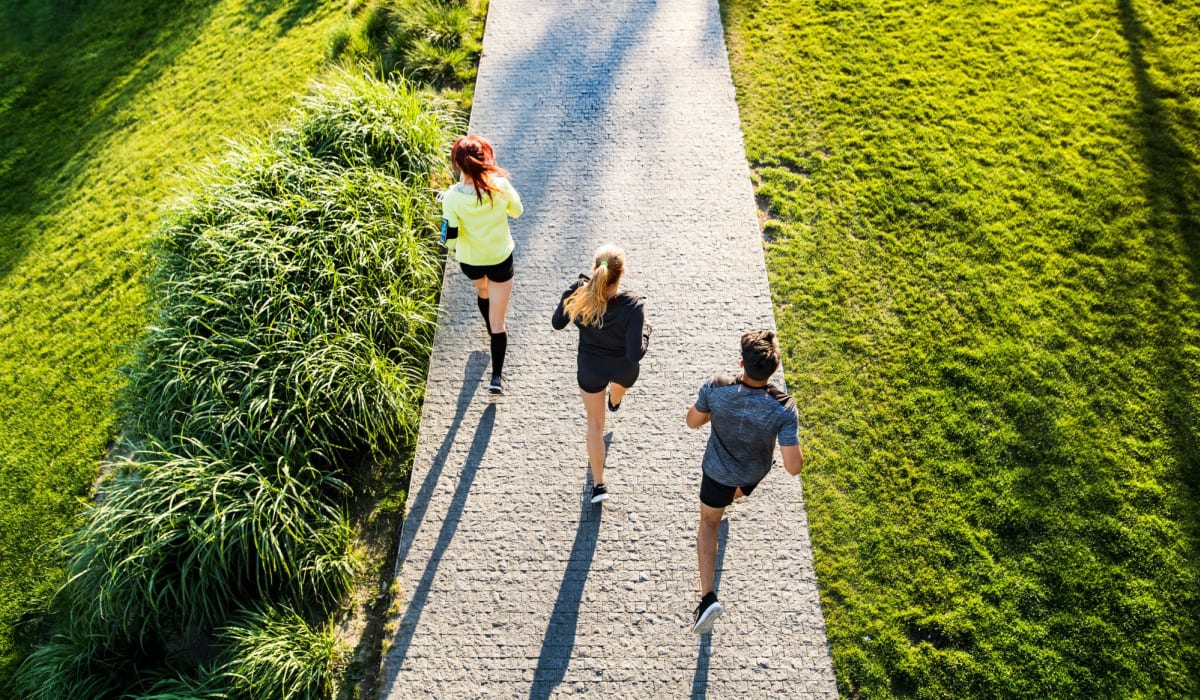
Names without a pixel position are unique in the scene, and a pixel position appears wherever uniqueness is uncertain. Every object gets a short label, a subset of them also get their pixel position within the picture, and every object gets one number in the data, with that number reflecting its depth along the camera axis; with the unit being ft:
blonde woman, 12.12
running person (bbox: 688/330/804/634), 10.77
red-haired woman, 14.50
